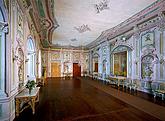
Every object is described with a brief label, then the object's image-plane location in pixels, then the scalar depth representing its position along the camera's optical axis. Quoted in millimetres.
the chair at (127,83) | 7902
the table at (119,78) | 8180
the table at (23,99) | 3469
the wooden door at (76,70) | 16531
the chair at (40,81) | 9059
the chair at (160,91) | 5293
